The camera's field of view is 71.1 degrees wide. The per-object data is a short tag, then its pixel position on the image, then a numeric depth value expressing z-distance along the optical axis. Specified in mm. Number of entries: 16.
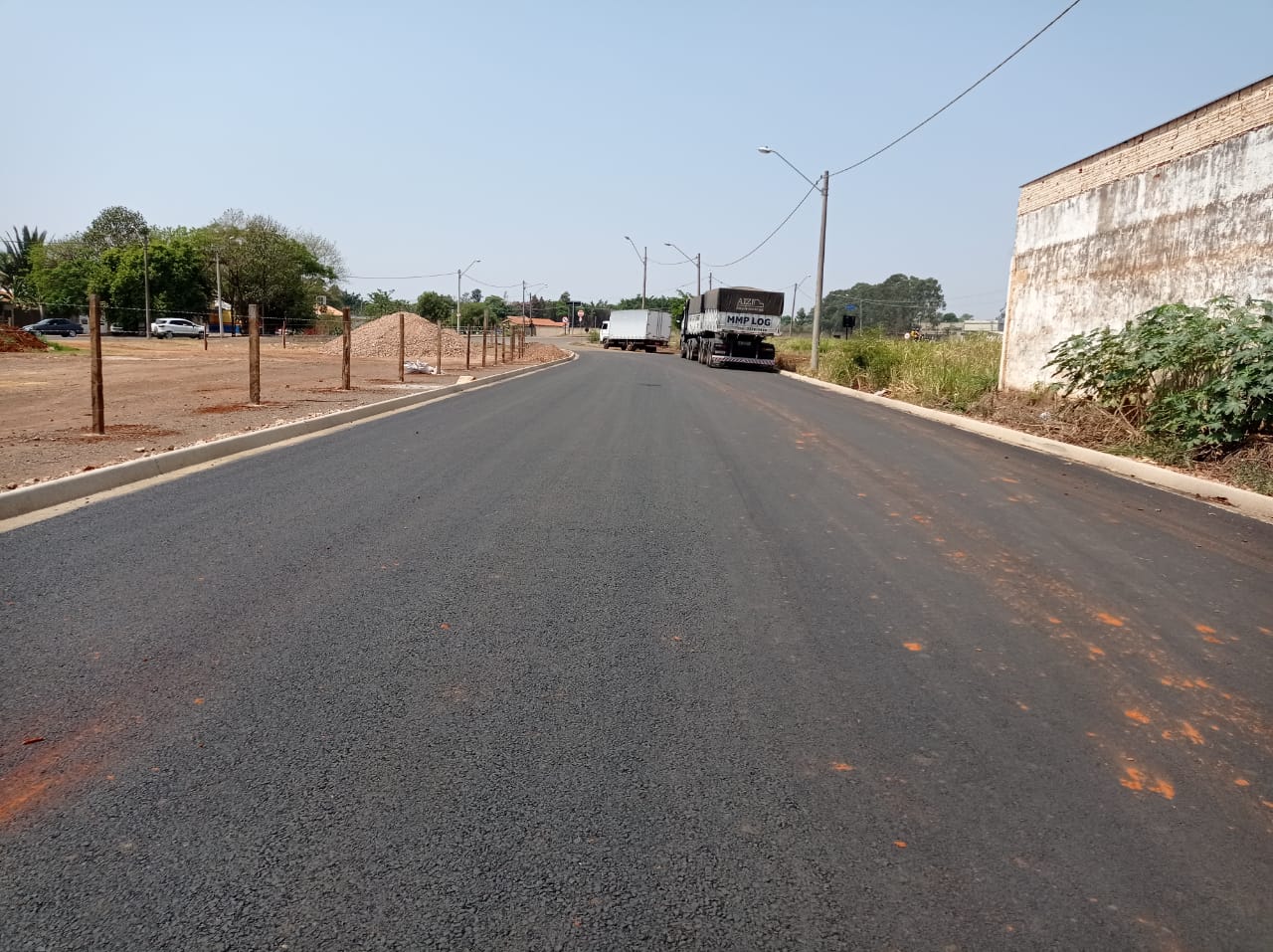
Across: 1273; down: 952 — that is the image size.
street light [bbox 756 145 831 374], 30531
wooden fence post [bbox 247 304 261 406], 13266
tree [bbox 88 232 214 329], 71188
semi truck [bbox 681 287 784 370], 35906
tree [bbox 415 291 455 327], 122612
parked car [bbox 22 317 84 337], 57375
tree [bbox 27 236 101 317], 78062
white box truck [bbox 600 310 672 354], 60031
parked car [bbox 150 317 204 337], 59622
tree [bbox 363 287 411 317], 115512
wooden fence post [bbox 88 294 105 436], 9445
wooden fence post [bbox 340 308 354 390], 16969
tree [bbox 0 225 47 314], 85688
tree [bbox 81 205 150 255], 83688
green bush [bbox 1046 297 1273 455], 10227
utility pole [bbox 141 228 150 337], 61088
